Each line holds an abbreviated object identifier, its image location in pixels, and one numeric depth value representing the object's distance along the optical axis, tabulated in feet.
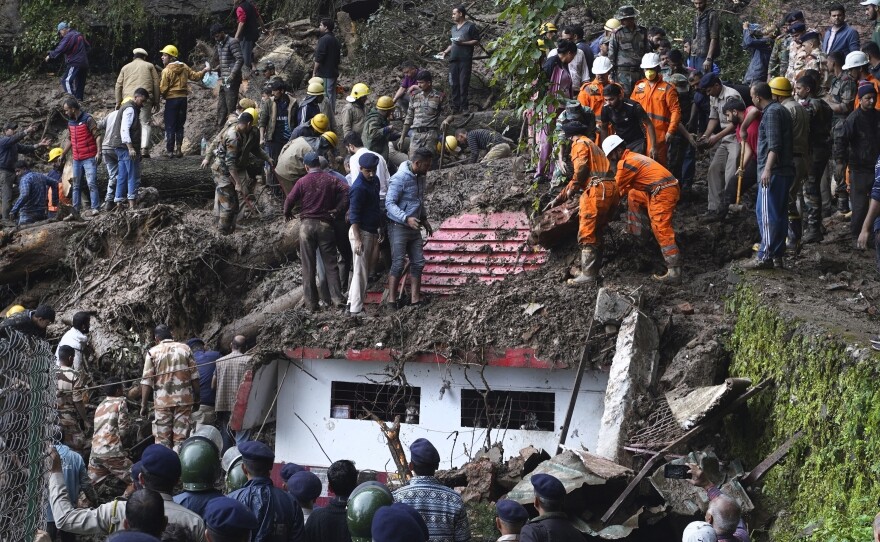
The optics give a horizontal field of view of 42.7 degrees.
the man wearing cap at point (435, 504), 24.50
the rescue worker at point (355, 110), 59.21
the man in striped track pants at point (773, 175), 38.63
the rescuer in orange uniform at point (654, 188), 40.96
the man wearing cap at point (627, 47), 54.44
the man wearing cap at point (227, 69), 69.56
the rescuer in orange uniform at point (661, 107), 46.52
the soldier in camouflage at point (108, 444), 40.37
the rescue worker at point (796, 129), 41.14
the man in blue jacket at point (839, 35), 52.29
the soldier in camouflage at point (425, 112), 57.41
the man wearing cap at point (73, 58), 72.69
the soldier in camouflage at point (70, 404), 41.45
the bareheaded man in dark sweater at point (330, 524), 24.02
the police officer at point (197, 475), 23.76
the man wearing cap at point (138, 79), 64.85
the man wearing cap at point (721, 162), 46.01
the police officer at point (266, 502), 23.49
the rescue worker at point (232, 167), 54.49
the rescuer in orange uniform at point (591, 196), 41.37
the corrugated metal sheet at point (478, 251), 46.14
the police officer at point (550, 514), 22.97
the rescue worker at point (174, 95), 65.05
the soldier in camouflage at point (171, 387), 42.22
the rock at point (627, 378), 35.01
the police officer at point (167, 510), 21.50
